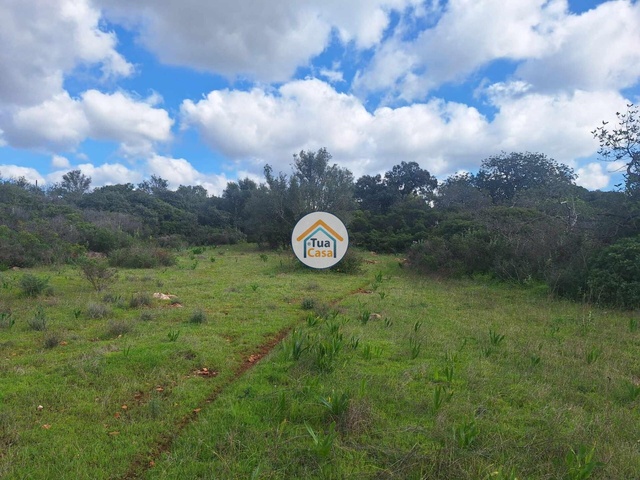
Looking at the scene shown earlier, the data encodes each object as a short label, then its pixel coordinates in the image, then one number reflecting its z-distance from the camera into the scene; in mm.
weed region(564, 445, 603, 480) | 2557
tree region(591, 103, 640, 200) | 10867
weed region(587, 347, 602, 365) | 5060
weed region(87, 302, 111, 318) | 7281
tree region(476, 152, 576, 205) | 37256
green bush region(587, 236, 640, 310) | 8742
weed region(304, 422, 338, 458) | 2838
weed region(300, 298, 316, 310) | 8609
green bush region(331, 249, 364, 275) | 15031
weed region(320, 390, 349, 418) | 3426
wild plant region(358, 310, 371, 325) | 7154
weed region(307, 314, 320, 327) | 6648
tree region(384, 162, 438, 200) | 38625
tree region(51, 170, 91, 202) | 51394
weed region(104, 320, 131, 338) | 6186
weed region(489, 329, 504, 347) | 5789
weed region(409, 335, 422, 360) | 5234
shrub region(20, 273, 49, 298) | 9000
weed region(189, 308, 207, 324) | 7055
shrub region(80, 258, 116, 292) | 10195
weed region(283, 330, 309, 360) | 4812
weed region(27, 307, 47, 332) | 6359
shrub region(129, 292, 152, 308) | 8328
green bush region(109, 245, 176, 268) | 16172
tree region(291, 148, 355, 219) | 22906
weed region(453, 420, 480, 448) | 2963
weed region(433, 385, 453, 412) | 3602
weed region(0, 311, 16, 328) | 6332
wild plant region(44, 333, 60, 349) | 5545
